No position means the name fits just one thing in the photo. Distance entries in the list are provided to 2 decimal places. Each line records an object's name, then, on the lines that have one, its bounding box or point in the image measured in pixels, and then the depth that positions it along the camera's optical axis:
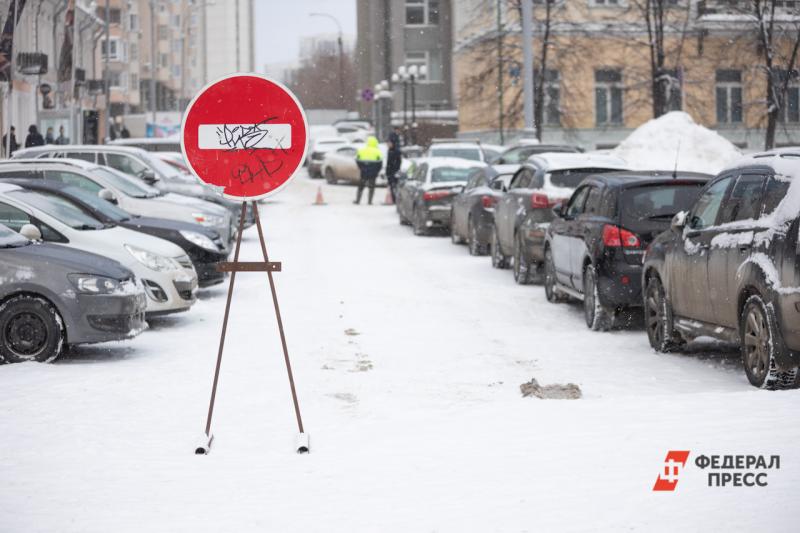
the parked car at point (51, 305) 11.96
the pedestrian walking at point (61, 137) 42.16
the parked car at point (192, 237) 16.67
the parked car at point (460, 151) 35.66
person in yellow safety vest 38.62
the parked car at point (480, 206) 23.32
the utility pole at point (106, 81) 62.50
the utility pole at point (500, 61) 46.66
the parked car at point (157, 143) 36.18
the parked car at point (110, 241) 13.55
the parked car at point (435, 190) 27.94
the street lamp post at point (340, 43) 93.62
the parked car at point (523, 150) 30.75
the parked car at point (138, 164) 23.91
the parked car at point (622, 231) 14.20
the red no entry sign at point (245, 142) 8.35
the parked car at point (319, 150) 56.10
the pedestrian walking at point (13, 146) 39.08
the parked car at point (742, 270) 9.86
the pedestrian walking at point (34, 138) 37.62
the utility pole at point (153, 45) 68.61
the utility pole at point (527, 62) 32.84
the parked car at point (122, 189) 18.52
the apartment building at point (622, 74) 54.03
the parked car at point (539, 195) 18.47
